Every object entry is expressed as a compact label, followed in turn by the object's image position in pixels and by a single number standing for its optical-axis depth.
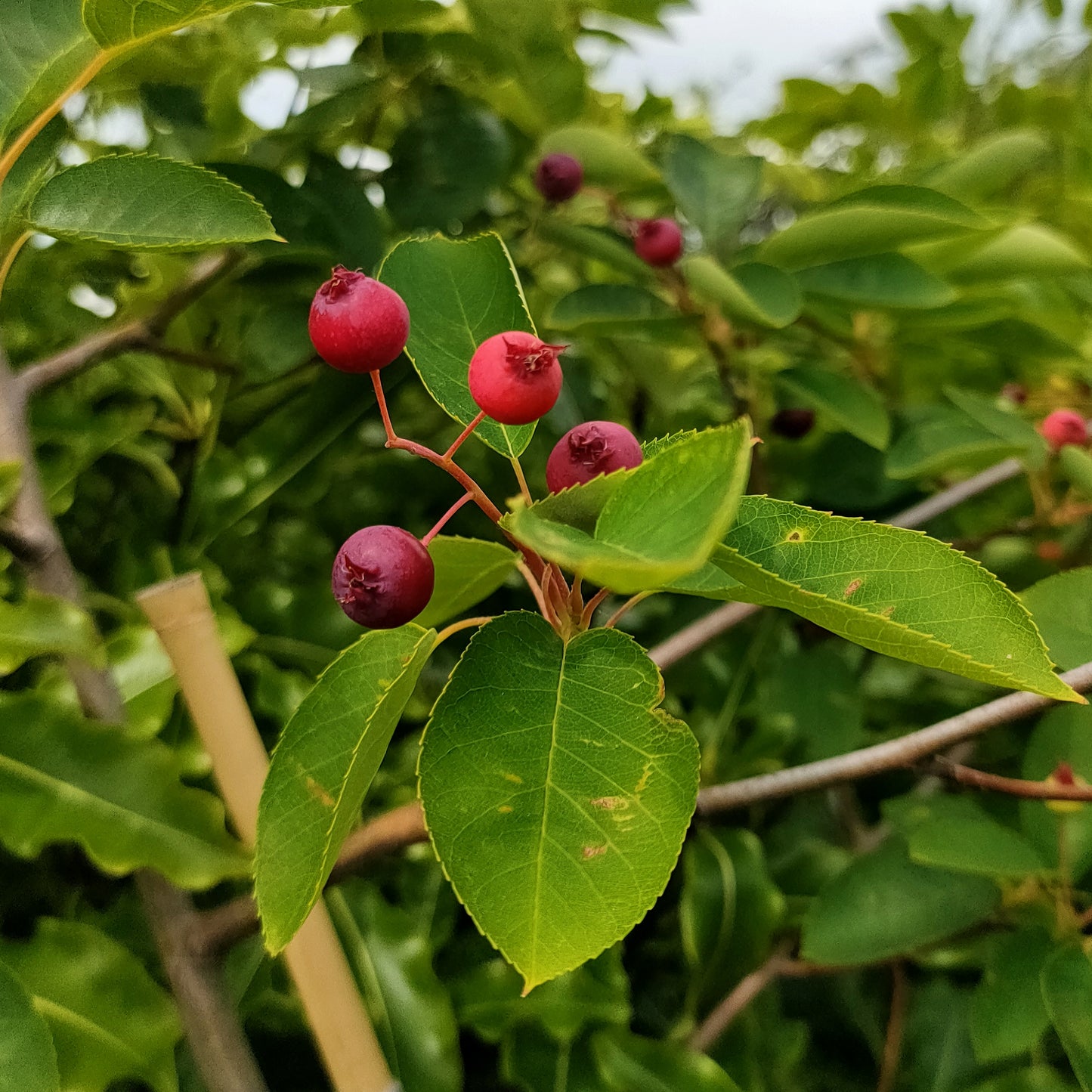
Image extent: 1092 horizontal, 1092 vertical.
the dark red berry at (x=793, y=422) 0.23
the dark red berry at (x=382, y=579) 0.10
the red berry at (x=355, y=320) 0.11
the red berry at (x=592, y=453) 0.10
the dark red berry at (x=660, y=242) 0.19
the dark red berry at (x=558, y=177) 0.19
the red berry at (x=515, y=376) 0.10
